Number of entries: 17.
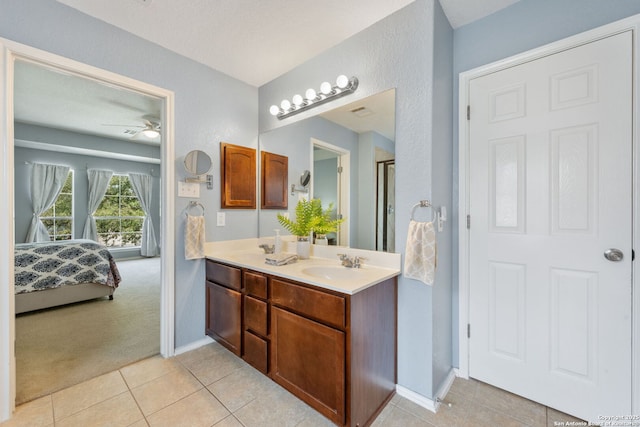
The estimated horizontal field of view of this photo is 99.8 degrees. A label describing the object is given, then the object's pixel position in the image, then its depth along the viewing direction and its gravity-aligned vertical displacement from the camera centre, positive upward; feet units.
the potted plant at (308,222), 7.10 -0.27
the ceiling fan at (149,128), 13.41 +4.43
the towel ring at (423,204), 5.25 +0.17
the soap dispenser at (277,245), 7.81 -0.95
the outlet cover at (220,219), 8.06 -0.20
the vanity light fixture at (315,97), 6.35 +3.03
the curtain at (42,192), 16.30 +1.23
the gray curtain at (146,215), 21.11 -0.27
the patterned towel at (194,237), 7.19 -0.67
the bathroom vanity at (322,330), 4.44 -2.25
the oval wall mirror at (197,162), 7.19 +1.35
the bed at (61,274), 9.77 -2.40
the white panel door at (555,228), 4.59 -0.29
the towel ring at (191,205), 7.43 +0.20
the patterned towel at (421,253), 5.04 -0.76
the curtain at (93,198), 18.75 +0.99
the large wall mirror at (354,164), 5.96 +1.23
